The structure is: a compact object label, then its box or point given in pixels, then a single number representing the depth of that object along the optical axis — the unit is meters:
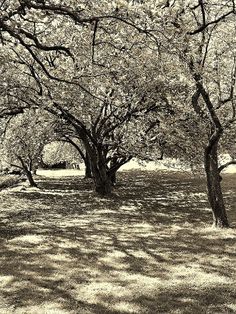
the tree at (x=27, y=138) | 27.92
